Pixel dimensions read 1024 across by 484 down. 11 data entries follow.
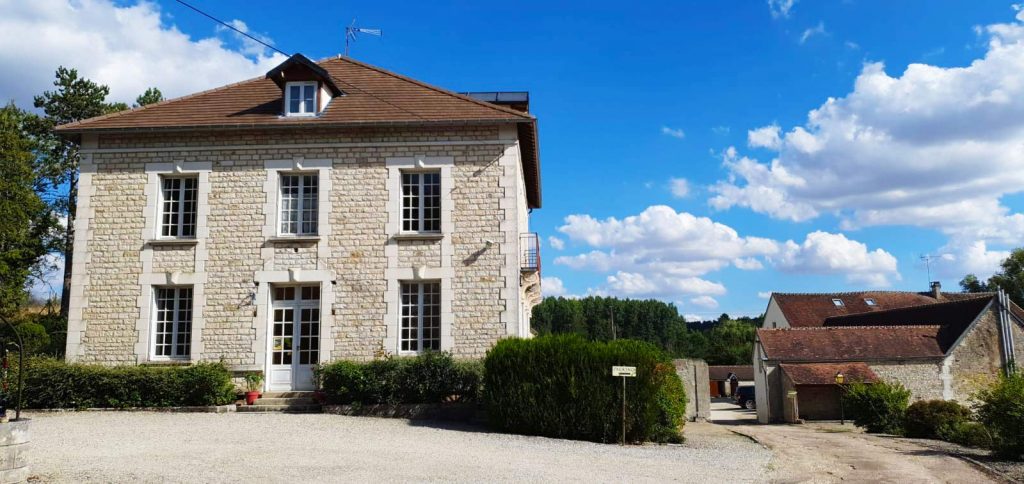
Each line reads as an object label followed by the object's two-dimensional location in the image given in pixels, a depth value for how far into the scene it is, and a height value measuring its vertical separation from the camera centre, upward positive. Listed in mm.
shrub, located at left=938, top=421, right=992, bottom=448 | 13307 -1986
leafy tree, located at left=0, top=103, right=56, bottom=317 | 22703 +4237
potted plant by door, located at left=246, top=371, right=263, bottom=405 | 14182 -838
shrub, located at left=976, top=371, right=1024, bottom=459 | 10938 -1242
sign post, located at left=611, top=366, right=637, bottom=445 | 11227 -533
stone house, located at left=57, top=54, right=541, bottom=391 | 14812 +2277
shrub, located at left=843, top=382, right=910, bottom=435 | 21641 -2149
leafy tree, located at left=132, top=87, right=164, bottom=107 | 28505 +9752
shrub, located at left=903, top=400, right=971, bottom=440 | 16669 -1958
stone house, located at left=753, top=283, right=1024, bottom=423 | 27328 -803
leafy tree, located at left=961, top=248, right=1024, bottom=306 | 50125 +4052
